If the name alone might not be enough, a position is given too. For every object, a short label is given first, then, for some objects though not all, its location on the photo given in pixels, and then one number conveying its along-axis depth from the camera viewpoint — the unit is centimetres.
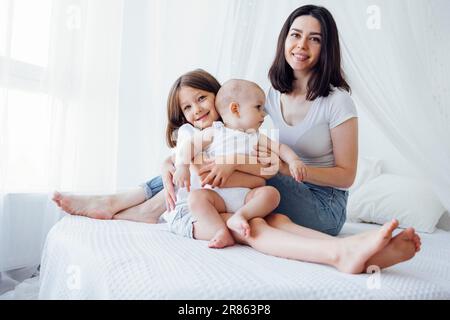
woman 136
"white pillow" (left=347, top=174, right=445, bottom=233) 180
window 157
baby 115
